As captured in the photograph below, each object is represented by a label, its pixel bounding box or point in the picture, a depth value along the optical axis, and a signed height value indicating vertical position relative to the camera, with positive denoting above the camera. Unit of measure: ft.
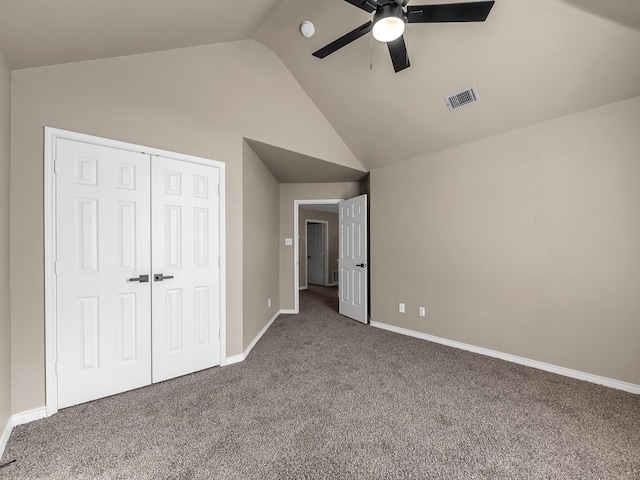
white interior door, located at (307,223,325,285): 25.68 -1.15
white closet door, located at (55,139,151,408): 6.33 -0.72
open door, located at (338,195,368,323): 13.25 -0.93
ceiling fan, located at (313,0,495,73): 4.90 +4.43
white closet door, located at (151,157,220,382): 7.59 -0.77
